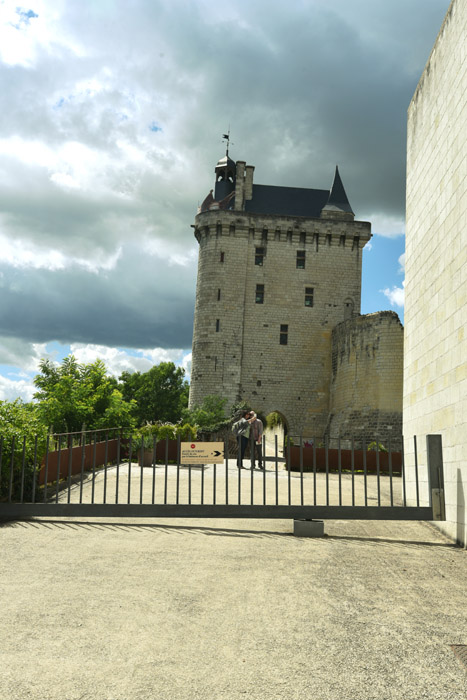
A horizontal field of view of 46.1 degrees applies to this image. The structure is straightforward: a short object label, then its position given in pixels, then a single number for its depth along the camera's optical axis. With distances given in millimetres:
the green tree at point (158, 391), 52375
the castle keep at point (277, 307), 36312
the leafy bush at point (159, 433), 16859
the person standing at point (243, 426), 12945
